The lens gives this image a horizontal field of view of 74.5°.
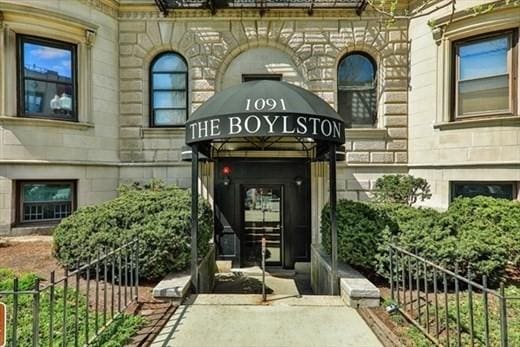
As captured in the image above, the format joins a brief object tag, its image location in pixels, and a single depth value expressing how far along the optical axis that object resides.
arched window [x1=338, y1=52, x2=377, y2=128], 10.34
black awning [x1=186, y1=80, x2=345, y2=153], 4.85
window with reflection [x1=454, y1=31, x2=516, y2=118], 8.41
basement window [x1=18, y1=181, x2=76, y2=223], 8.99
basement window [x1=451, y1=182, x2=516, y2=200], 8.40
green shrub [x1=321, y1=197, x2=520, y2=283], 5.06
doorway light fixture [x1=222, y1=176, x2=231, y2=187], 10.23
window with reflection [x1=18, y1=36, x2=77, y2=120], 8.94
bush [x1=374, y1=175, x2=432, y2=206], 9.40
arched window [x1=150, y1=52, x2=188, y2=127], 10.50
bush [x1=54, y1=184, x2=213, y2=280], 5.49
